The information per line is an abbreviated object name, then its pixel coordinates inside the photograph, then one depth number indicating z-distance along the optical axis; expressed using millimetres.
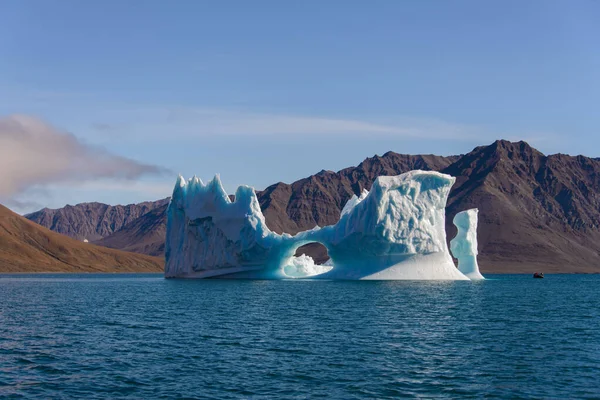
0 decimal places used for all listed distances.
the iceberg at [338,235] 66062
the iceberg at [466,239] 79000
